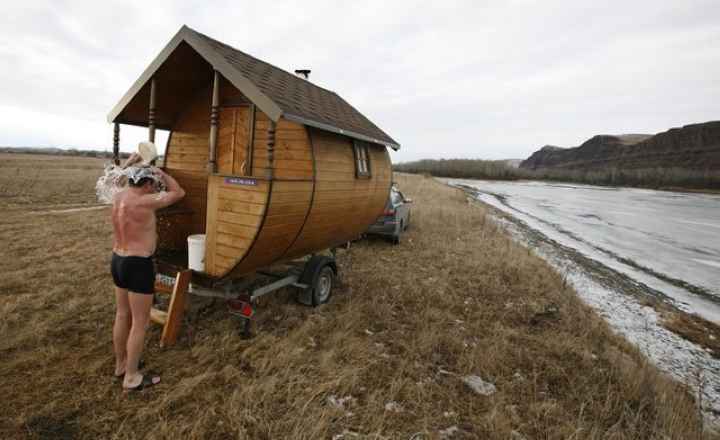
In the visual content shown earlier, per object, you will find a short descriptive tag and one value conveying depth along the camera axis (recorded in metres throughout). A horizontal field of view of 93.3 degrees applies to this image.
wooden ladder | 4.55
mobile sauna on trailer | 4.55
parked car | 11.59
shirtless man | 3.54
